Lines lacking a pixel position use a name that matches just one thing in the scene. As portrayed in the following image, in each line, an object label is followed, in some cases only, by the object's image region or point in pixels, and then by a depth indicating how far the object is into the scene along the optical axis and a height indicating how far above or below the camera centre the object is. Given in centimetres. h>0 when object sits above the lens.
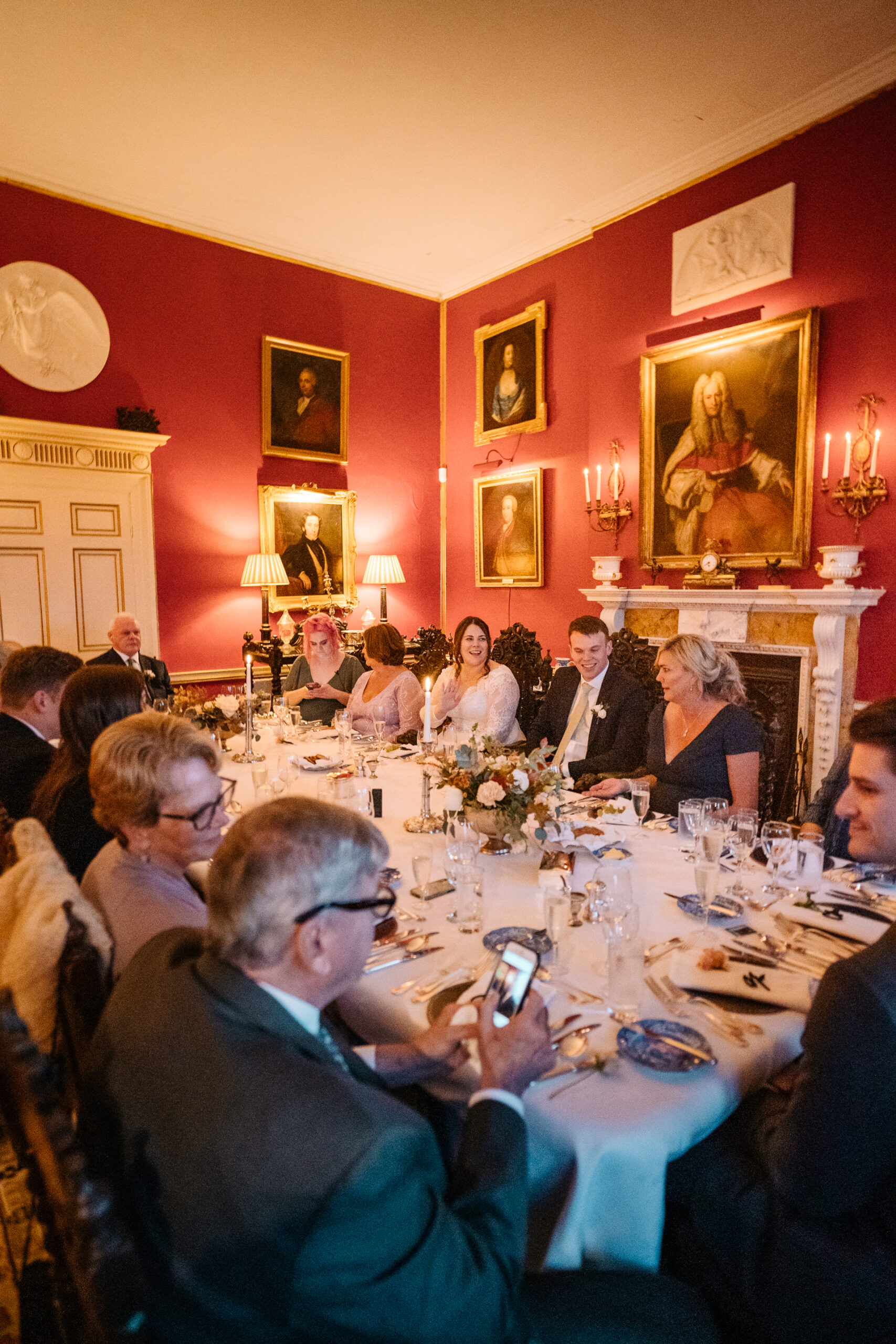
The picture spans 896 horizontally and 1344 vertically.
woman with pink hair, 481 -56
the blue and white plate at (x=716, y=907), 182 -78
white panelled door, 540 +41
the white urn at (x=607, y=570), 572 +14
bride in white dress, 420 -59
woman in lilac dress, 441 -61
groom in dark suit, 382 -64
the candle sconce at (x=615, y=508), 586 +61
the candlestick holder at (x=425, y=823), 253 -79
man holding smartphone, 80 -63
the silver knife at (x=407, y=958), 163 -82
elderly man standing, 517 -41
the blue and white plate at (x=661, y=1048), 126 -80
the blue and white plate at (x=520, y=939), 165 -78
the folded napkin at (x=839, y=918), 174 -79
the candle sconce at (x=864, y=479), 438 +62
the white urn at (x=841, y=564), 439 +13
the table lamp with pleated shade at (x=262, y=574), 624 +12
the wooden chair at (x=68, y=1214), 71 -63
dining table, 115 -83
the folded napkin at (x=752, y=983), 146 -79
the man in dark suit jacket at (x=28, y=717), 259 -46
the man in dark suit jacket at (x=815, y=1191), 105 -97
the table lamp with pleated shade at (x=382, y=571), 695 +16
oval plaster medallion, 526 +187
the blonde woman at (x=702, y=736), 295 -59
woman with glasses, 161 -48
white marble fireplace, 454 -25
